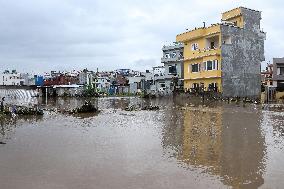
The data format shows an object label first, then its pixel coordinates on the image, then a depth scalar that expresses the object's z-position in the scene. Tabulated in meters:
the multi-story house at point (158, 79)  65.19
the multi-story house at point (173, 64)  61.44
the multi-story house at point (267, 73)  71.90
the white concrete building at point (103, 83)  84.19
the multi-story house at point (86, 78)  85.25
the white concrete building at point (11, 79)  92.12
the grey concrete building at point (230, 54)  47.69
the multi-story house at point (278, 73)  50.88
